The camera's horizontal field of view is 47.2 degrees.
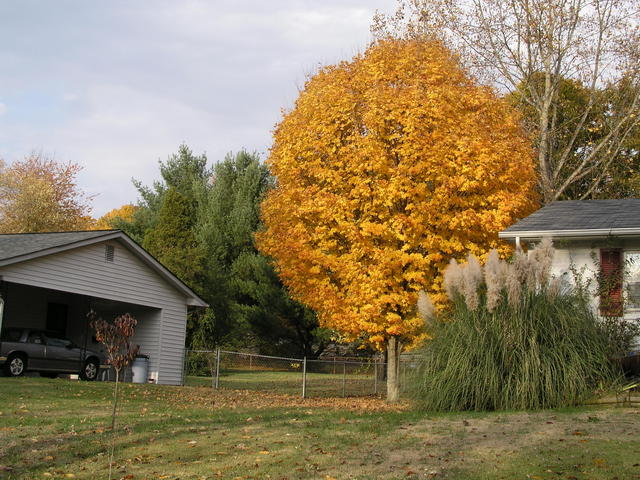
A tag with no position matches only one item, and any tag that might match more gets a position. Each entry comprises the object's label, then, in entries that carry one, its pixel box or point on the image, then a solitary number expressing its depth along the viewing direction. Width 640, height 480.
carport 19.53
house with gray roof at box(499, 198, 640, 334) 16.41
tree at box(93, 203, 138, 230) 44.22
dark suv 19.20
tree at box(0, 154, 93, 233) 43.66
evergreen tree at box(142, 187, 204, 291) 30.33
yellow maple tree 17.22
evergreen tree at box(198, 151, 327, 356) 36.25
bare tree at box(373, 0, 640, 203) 25.97
